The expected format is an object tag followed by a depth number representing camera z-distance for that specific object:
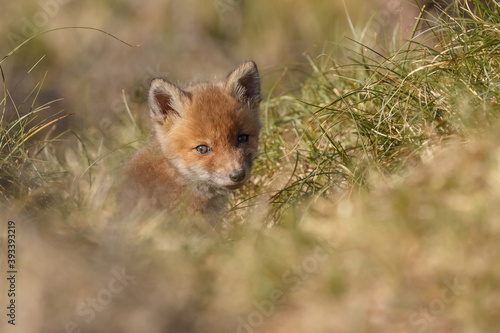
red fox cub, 7.72
